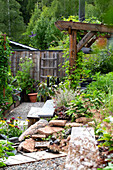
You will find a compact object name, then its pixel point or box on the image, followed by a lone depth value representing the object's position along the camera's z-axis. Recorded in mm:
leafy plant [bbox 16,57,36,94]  9084
